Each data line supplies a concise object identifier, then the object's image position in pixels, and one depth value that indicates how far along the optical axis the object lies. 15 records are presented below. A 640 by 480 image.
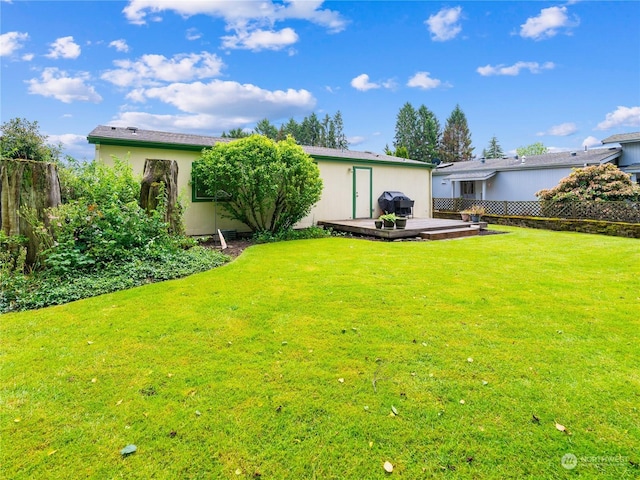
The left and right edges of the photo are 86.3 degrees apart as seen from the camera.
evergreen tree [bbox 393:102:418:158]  44.28
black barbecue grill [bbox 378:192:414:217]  12.64
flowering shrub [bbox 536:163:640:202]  12.21
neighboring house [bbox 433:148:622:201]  16.86
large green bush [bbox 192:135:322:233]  8.63
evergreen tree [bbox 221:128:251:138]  44.62
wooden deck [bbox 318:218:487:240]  9.50
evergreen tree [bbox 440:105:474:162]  43.06
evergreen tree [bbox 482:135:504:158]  58.19
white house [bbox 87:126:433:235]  8.71
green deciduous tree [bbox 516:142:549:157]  52.37
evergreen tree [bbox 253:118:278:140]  47.61
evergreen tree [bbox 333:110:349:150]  49.22
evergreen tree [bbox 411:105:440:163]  43.31
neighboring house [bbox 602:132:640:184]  16.14
